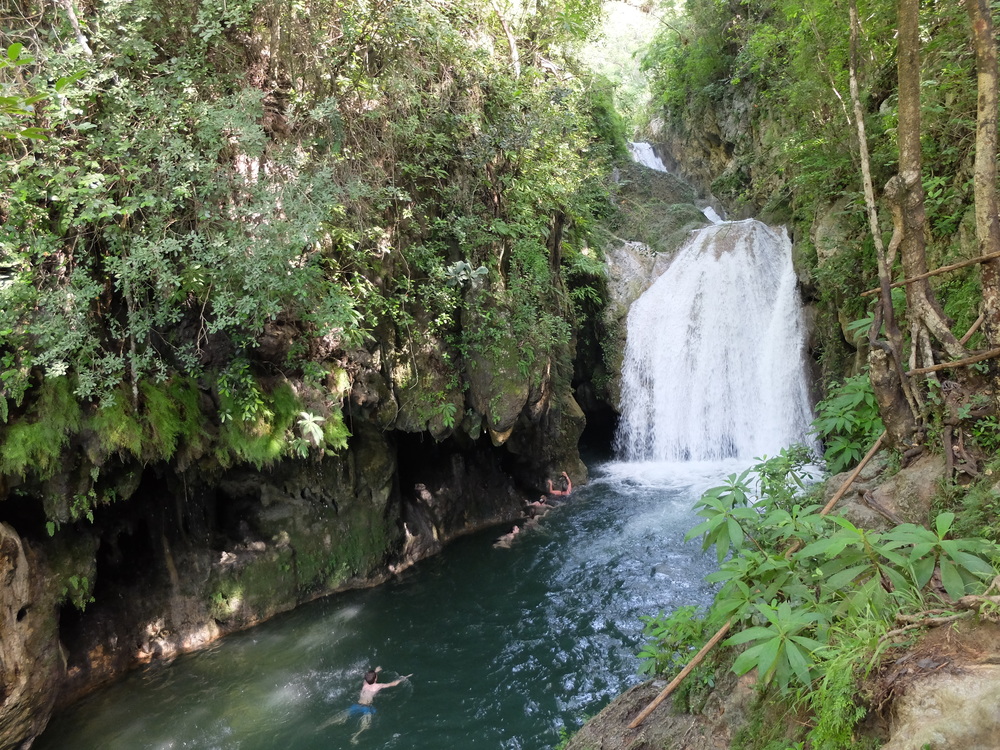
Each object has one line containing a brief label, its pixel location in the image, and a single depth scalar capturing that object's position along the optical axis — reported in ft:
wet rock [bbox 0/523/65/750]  17.61
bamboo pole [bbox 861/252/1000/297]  11.51
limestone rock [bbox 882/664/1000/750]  6.24
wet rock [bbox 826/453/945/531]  11.90
